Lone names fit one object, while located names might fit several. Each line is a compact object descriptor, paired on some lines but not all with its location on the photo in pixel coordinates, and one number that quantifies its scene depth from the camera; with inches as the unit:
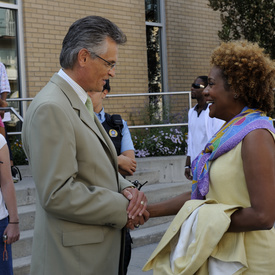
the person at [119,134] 156.6
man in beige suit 86.1
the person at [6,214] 139.3
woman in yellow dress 88.8
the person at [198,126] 242.1
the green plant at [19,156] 313.9
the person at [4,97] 268.9
